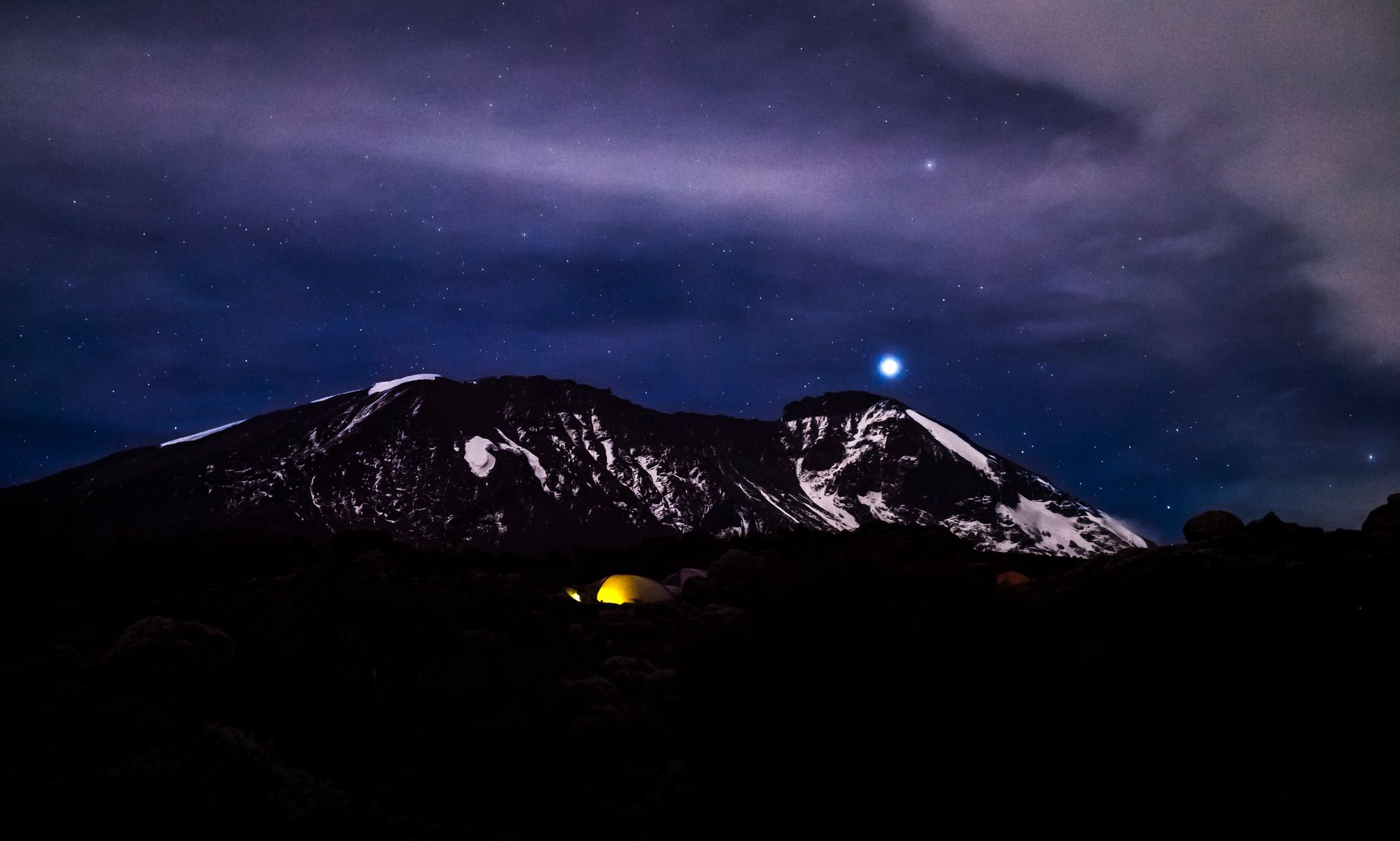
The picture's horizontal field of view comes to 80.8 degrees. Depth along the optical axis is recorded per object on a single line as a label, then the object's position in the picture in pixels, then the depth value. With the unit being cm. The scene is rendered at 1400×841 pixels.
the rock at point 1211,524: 4188
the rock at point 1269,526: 3647
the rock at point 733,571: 4706
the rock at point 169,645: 2086
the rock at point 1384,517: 3403
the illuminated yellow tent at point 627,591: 5106
